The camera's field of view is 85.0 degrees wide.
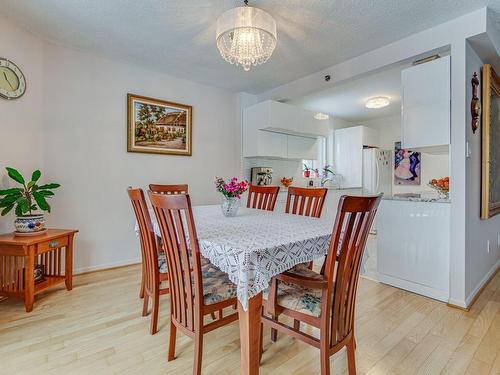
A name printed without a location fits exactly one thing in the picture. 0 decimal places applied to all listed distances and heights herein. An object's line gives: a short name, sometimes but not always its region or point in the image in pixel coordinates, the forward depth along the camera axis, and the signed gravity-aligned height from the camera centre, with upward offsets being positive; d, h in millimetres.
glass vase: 2105 -133
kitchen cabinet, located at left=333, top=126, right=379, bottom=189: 5188 +765
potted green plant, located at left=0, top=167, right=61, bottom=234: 2203 -121
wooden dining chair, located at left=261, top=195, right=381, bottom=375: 1181 -529
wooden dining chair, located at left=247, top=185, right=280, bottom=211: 2632 -77
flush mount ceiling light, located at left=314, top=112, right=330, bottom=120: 4406 +1201
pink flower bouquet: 2102 +0
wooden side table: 2133 -615
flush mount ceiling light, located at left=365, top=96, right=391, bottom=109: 4238 +1394
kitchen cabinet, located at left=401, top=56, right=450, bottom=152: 2352 +772
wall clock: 2395 +967
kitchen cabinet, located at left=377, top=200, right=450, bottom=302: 2352 -519
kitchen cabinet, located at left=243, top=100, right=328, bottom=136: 3816 +1044
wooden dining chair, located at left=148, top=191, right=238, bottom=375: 1272 -507
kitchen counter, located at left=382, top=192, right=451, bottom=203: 2368 -72
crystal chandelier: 1879 +1113
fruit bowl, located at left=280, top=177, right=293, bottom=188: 4582 +132
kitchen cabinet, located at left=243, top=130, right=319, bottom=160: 3969 +675
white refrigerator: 5008 +370
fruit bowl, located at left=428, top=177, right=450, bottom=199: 2502 +43
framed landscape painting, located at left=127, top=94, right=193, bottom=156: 3281 +789
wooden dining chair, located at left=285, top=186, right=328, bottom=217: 2270 -79
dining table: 1171 -308
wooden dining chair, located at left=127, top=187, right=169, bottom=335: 1689 -454
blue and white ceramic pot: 2303 -312
